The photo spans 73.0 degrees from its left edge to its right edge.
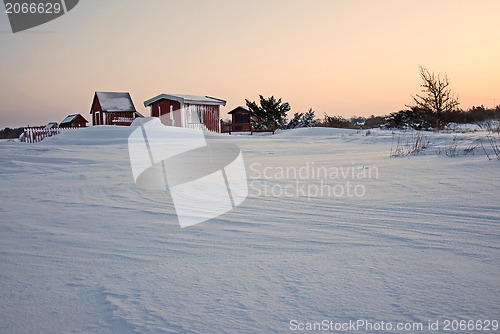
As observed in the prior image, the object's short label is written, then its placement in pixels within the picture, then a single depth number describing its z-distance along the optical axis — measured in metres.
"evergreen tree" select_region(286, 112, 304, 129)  36.62
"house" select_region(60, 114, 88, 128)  47.52
